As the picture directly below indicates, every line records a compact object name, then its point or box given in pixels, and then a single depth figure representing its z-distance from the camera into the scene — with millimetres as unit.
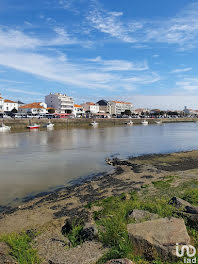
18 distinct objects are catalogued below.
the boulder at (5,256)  4257
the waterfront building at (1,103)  89500
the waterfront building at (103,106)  160000
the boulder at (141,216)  5983
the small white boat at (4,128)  53338
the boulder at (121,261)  3904
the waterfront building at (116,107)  163425
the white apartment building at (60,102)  115162
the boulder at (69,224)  6338
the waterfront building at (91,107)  144250
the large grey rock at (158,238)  4305
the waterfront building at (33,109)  96138
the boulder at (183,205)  6205
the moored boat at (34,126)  59256
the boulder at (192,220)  5403
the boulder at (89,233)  5381
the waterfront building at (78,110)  121625
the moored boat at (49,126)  63644
